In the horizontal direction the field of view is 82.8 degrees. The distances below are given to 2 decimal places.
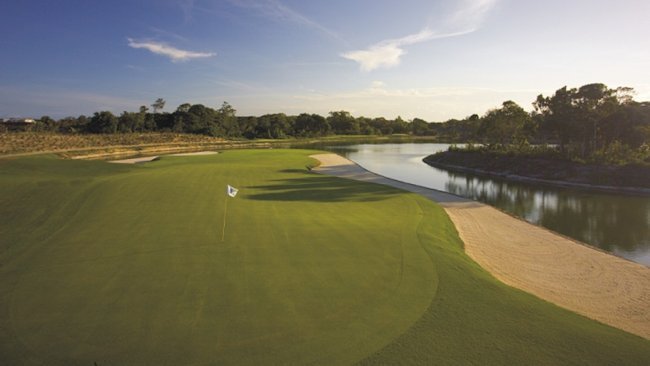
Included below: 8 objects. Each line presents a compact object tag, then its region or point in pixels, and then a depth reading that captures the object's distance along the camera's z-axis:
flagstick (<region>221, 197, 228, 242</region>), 13.40
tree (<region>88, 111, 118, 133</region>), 103.81
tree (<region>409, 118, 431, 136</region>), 185.88
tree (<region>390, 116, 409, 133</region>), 187.00
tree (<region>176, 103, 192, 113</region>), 136.14
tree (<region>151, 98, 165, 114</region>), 147.75
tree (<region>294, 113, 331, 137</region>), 150.38
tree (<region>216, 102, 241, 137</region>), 129.88
